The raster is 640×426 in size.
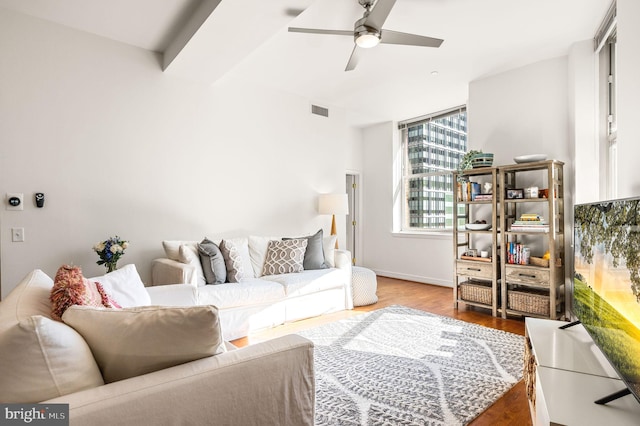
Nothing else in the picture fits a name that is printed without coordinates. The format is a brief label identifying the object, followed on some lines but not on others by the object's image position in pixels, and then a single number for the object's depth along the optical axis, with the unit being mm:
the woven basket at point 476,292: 3752
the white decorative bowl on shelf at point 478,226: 3924
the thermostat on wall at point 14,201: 2893
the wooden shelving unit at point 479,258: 3703
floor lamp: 4926
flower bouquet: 3107
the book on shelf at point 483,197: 3805
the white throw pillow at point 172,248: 3404
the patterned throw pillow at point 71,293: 1177
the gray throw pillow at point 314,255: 4098
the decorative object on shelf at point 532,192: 3525
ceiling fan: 2496
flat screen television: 1204
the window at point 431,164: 5428
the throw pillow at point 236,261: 3422
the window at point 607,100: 3021
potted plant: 3982
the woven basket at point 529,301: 3352
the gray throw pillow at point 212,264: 3293
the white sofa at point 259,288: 3086
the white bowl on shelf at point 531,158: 3496
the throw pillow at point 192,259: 3230
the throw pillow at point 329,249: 4250
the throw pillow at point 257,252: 3953
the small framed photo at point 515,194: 3664
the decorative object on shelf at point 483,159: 3922
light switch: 2924
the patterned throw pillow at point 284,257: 3916
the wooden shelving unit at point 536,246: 3334
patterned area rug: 1918
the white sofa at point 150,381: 845
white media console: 1228
